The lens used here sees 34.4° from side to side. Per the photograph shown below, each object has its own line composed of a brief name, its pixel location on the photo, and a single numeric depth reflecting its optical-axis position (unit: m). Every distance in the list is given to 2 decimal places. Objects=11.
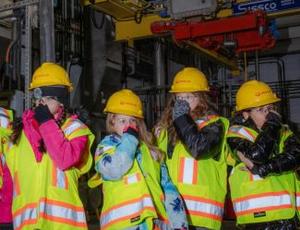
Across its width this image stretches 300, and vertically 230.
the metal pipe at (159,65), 9.60
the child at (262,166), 3.04
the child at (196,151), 3.06
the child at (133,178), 2.85
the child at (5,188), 3.03
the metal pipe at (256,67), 5.19
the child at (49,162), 2.71
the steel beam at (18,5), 4.25
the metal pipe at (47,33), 3.95
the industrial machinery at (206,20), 5.65
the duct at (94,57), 9.05
